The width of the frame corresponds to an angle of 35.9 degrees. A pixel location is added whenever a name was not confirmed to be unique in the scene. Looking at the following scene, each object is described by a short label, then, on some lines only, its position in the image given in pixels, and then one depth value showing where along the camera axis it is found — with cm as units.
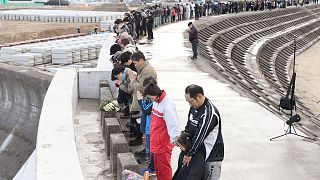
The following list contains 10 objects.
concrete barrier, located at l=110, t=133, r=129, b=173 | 631
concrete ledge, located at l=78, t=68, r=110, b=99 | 999
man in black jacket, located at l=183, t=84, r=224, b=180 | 473
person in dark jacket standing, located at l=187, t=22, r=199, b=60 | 1644
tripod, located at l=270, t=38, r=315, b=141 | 843
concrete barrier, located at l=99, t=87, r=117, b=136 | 796
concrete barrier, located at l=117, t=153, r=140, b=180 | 568
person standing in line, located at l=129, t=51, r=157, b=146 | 676
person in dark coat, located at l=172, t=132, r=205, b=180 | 480
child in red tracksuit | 538
